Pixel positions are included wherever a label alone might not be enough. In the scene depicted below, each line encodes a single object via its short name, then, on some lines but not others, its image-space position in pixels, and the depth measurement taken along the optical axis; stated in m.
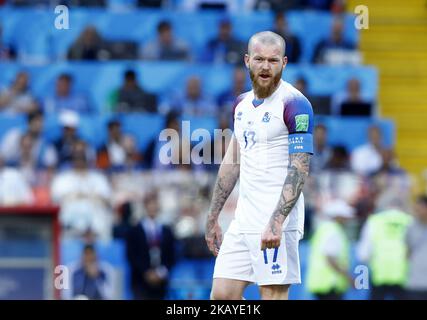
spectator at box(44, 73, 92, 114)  19.14
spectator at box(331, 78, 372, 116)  19.08
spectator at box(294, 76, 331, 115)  18.77
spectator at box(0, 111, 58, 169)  18.02
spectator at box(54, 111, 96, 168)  17.95
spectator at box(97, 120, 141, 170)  18.02
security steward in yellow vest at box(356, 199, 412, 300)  16.56
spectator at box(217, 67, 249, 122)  18.83
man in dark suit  16.77
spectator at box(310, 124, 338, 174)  17.69
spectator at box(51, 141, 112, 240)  17.25
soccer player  10.00
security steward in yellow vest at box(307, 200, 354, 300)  16.38
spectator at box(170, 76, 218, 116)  18.88
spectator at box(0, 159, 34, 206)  17.25
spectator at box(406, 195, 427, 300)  16.56
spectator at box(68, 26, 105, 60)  20.00
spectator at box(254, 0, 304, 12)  21.02
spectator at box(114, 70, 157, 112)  19.08
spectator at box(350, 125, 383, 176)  18.25
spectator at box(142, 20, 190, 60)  20.12
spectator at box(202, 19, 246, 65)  20.00
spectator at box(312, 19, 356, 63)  20.12
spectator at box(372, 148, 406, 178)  17.95
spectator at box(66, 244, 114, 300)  16.19
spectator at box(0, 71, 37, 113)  19.11
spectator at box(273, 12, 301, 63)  19.80
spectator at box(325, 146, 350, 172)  17.73
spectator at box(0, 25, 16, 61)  20.39
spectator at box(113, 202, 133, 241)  17.17
